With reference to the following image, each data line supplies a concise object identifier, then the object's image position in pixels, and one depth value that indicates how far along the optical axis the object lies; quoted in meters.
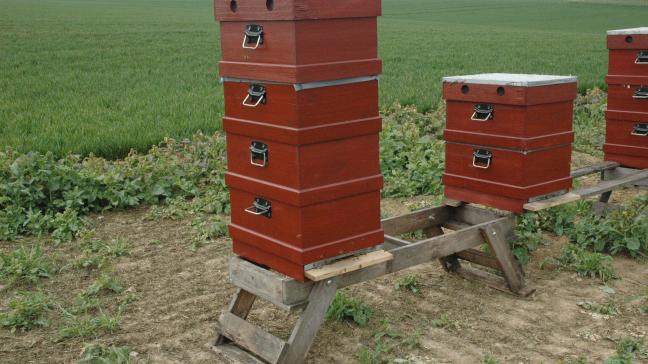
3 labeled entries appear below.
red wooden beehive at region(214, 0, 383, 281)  4.21
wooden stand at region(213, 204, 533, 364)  4.55
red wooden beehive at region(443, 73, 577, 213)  5.74
